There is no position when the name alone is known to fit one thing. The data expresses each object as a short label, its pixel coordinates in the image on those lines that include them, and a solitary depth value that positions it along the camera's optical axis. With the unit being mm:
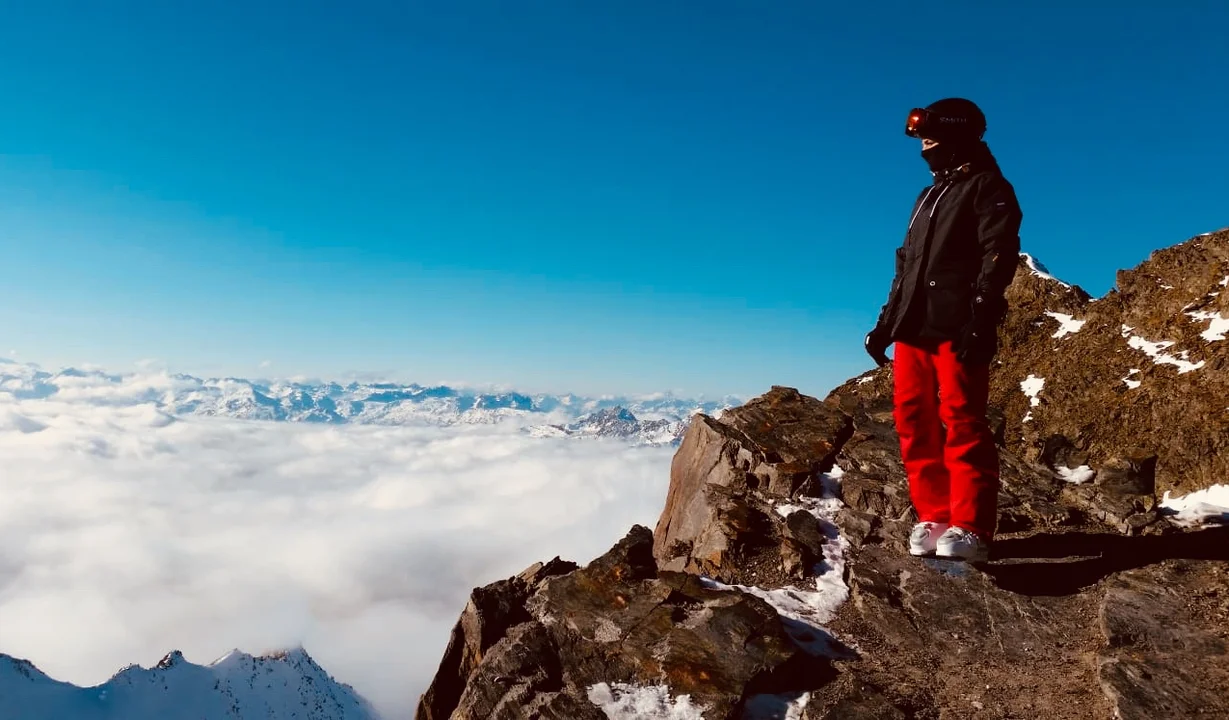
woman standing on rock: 7750
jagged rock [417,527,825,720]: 6723
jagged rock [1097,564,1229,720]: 5957
